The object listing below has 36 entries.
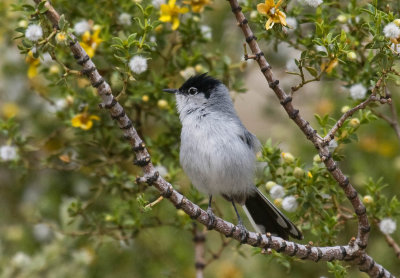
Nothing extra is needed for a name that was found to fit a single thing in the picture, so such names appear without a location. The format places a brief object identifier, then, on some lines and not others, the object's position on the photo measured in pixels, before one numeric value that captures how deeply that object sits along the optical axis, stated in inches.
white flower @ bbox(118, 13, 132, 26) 224.8
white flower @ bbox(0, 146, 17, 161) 229.0
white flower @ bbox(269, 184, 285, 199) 185.8
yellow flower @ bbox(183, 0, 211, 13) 217.0
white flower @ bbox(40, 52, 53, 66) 219.6
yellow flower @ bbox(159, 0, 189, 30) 203.5
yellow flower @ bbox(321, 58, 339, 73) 168.6
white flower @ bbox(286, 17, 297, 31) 202.2
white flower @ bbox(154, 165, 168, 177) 213.4
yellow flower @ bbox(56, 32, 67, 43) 144.6
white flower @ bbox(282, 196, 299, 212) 182.4
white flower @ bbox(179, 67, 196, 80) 230.8
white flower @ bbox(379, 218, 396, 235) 187.7
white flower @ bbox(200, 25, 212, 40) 232.8
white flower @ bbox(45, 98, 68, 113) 231.0
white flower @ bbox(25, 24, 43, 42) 155.4
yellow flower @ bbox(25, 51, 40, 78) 211.8
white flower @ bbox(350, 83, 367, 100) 193.8
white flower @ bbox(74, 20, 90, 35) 214.2
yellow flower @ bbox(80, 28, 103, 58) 210.4
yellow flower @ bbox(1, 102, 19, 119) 300.2
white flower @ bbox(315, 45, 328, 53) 196.0
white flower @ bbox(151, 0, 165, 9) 215.1
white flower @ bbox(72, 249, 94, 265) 263.7
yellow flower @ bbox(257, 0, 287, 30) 154.9
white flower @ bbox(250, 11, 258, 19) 204.4
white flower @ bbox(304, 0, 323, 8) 170.7
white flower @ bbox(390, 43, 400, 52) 155.5
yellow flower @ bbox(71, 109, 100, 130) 217.7
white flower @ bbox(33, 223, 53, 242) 309.3
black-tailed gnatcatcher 205.3
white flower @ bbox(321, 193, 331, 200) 188.0
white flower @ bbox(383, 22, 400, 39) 152.9
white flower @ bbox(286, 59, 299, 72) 197.9
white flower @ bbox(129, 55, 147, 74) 173.6
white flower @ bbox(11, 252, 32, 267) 253.9
